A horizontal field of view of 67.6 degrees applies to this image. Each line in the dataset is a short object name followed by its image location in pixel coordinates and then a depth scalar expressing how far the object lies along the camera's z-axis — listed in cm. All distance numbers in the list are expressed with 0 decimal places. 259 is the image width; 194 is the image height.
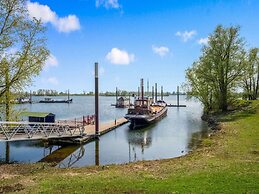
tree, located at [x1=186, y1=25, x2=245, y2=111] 3021
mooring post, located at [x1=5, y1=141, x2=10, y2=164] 1521
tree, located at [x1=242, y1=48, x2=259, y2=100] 3111
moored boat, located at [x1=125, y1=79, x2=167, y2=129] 3102
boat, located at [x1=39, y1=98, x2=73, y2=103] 10877
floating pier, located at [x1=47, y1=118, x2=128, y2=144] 1970
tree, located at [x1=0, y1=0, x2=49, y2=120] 1245
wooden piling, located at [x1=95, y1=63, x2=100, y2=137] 2234
